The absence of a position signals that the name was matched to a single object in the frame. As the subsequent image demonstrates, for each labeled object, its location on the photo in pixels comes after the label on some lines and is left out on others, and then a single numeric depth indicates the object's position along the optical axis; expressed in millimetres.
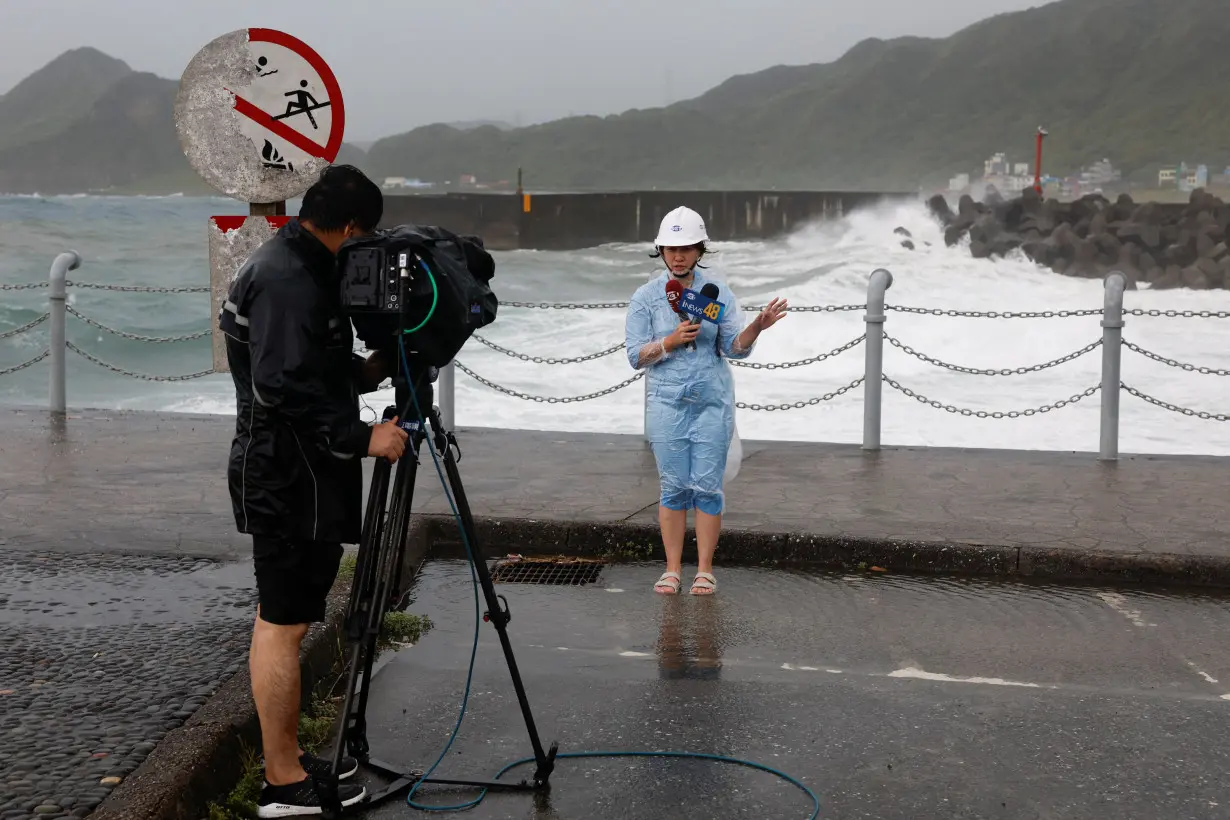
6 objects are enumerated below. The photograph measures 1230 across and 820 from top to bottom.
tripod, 3598
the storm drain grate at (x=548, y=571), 6547
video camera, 3465
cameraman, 3494
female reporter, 5969
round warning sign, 5059
